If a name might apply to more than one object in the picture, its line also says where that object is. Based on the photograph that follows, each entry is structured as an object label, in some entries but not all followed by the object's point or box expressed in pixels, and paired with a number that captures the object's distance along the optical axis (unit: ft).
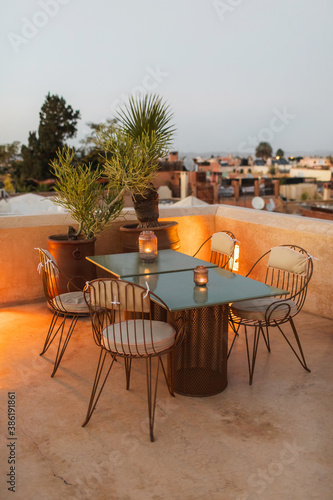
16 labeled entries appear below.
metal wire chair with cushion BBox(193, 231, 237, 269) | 13.46
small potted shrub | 15.49
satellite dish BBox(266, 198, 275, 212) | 66.29
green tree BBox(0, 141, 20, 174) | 126.00
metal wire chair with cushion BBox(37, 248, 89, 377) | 11.38
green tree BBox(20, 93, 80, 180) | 96.22
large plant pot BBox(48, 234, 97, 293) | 15.67
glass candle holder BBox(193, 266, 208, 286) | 10.25
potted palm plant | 16.24
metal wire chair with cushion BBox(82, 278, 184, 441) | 8.99
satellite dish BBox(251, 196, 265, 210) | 57.93
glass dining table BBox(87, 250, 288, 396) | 10.03
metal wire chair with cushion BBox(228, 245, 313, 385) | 10.92
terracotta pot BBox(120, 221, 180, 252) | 17.04
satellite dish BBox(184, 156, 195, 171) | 106.20
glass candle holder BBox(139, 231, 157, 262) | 12.54
